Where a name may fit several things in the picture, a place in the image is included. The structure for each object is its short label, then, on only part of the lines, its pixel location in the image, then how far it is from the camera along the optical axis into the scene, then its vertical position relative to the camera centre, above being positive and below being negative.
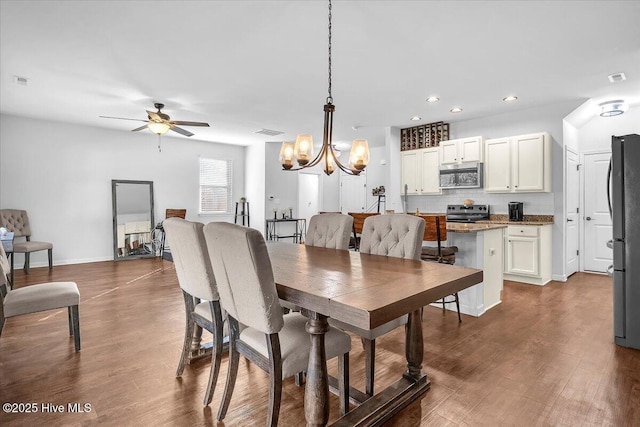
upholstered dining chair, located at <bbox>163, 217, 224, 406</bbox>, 1.84 -0.35
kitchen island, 3.38 -0.47
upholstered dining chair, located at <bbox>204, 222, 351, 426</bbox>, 1.42 -0.47
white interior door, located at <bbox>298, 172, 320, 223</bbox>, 8.70 +0.50
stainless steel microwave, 5.44 +0.61
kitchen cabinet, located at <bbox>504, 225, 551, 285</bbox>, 4.73 -0.59
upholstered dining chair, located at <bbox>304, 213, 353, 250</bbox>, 2.78 -0.15
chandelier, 2.55 +0.49
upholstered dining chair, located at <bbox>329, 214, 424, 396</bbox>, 1.93 -0.21
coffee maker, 5.12 +0.02
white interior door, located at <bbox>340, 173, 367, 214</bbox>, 8.64 +0.52
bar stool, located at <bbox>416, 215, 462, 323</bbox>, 3.20 -0.35
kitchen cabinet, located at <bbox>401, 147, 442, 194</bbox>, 6.02 +0.76
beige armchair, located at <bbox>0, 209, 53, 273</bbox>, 5.05 -0.24
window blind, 7.81 +0.67
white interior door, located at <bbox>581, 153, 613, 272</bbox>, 5.39 -0.05
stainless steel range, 5.54 -0.01
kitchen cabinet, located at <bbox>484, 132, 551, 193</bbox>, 4.87 +0.72
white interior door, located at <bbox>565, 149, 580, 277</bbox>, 5.08 -0.03
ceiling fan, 4.61 +1.26
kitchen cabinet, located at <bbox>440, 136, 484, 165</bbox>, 5.42 +1.02
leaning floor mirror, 6.63 -0.09
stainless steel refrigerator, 2.64 -0.21
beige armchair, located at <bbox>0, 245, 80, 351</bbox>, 2.37 -0.61
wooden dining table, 1.28 -0.33
